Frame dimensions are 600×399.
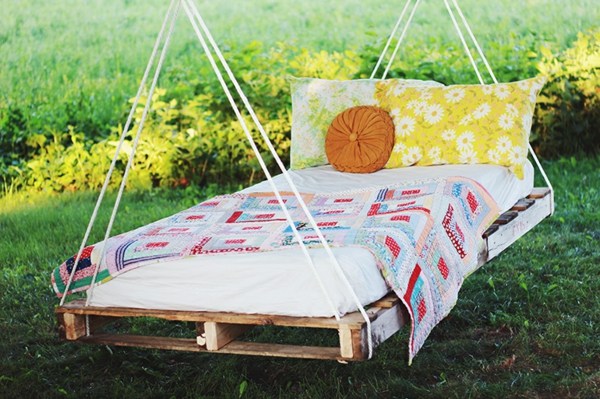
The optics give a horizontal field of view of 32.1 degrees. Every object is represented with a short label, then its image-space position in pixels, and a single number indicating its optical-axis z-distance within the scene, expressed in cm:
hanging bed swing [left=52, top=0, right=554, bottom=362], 327
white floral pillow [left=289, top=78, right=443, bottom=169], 521
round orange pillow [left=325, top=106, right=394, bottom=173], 496
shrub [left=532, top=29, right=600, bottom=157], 720
